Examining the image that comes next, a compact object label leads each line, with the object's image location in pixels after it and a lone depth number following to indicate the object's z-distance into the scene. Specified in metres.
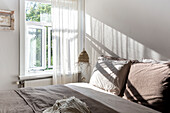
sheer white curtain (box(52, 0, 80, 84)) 3.00
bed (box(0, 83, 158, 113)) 1.38
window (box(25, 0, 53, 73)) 2.93
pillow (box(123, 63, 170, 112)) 1.42
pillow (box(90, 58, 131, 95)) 1.87
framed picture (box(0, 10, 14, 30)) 2.62
